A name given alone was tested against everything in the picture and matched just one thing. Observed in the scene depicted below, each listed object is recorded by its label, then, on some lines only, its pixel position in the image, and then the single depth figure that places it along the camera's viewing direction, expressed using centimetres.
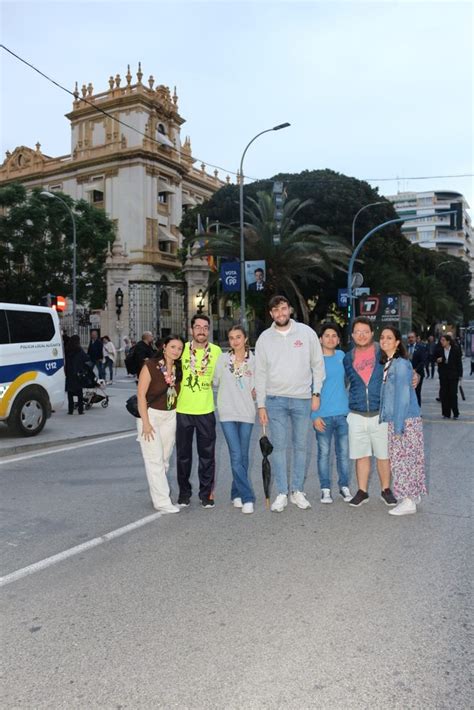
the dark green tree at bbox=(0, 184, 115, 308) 3966
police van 1000
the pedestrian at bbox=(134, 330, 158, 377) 1295
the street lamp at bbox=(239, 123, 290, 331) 2346
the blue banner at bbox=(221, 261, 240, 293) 2448
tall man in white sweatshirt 563
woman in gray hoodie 569
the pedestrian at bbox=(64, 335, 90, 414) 1319
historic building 5053
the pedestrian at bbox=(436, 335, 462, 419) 1273
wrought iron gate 2886
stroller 1358
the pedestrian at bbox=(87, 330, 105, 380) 1956
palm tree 2888
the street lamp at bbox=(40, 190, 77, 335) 2703
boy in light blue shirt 601
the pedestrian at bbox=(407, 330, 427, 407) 1376
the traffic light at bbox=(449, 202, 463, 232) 2351
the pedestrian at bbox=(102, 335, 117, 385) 2258
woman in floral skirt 557
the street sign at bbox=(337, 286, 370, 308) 2944
